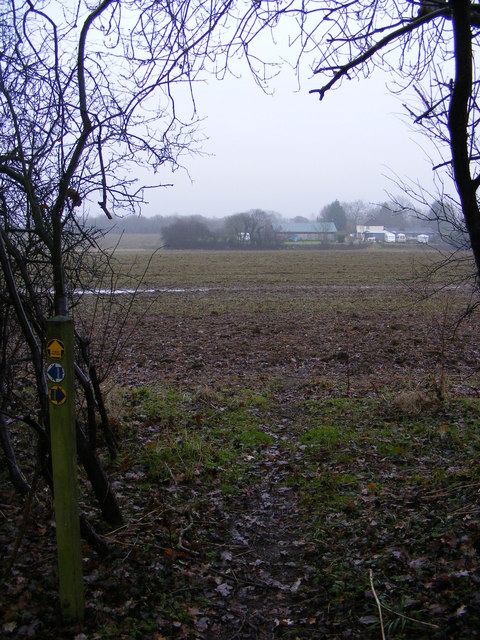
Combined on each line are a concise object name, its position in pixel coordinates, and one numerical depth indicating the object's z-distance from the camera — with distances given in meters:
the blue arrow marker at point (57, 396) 3.57
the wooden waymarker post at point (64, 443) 3.56
